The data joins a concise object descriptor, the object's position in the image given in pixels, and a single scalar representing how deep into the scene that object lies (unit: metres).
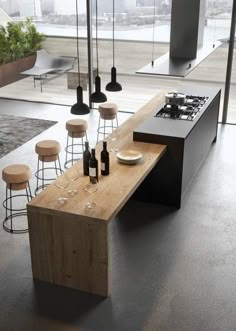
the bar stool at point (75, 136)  5.82
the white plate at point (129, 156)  4.32
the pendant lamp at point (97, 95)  4.39
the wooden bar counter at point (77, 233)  3.52
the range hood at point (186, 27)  5.22
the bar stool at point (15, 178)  4.46
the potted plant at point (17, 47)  8.67
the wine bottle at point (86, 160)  4.07
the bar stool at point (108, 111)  6.43
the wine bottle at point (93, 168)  3.88
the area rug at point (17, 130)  6.86
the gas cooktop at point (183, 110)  5.38
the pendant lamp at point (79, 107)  4.08
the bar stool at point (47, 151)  5.11
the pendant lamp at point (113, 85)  4.66
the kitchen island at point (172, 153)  4.84
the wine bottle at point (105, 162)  4.03
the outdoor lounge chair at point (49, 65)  8.62
